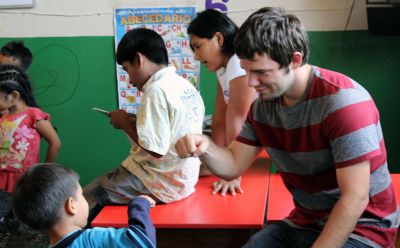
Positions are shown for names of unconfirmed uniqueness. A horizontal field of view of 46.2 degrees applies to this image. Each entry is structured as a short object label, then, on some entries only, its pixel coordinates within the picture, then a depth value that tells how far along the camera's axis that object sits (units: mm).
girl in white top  2307
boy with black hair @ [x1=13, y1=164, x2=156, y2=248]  1358
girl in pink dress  2672
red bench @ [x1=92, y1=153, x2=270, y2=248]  1911
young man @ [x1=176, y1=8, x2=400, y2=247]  1352
